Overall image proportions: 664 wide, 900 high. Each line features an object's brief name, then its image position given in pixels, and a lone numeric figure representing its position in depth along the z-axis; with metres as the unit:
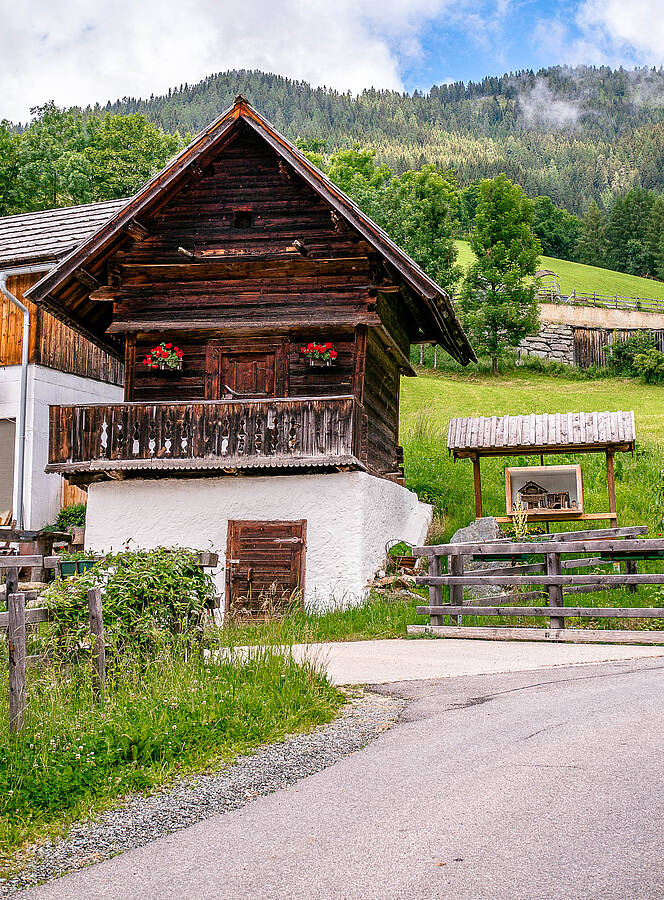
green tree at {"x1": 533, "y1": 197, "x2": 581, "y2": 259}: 92.44
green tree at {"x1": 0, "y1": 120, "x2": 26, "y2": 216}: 39.40
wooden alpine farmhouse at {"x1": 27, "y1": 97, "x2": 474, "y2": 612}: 17.09
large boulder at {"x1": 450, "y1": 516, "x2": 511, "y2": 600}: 18.29
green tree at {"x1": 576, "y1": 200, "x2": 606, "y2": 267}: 91.06
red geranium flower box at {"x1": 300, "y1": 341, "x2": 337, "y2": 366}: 17.89
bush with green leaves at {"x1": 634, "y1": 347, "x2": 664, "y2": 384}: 47.34
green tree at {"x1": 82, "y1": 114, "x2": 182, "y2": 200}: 41.28
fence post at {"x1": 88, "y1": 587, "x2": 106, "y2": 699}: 7.61
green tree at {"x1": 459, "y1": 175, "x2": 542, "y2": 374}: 46.91
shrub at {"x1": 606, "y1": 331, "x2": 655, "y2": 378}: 49.03
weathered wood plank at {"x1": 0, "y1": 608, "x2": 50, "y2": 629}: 7.38
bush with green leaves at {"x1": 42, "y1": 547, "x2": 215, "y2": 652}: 8.36
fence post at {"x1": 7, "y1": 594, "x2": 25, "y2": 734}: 6.53
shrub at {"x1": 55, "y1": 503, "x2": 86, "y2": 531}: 23.00
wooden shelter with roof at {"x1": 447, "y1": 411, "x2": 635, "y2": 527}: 18.34
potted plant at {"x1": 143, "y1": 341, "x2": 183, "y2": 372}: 18.52
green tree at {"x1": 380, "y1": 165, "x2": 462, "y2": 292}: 51.22
